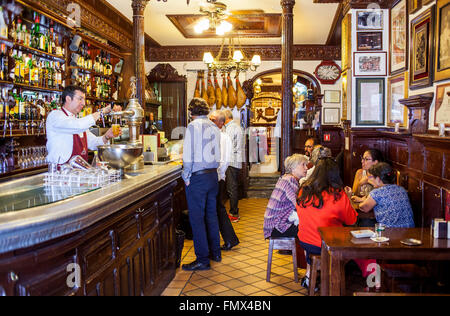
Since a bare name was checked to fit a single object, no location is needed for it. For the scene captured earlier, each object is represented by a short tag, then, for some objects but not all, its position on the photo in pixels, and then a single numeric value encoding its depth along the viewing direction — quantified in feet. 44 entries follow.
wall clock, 30.99
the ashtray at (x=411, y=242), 8.48
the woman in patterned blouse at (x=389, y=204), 11.39
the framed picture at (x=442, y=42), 11.40
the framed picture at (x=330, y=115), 31.19
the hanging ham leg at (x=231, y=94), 31.17
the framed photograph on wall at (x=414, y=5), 13.64
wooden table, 8.27
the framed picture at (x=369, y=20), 17.78
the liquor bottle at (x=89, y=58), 21.85
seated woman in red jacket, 10.91
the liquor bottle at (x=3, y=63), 14.21
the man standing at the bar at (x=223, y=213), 16.43
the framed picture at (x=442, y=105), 11.41
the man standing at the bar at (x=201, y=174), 13.67
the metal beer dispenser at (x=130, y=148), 10.32
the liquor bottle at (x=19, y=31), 15.76
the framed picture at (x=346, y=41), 18.01
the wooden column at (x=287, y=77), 17.11
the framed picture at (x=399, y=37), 15.34
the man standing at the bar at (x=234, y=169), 22.22
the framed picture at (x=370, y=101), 17.93
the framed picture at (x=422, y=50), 12.66
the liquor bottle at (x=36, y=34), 16.75
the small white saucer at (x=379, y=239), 8.80
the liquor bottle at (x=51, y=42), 17.80
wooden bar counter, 5.74
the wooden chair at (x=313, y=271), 10.87
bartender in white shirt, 10.90
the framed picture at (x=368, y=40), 17.84
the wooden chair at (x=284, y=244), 12.70
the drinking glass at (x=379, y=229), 9.10
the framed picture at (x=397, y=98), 15.47
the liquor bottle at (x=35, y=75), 16.71
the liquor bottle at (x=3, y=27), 13.51
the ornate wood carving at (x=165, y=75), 31.65
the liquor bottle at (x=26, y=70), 16.23
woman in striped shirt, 12.26
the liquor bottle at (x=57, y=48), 18.31
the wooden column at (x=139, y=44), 18.91
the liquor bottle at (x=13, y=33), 14.79
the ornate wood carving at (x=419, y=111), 12.68
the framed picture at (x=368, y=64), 17.85
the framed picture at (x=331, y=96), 31.07
